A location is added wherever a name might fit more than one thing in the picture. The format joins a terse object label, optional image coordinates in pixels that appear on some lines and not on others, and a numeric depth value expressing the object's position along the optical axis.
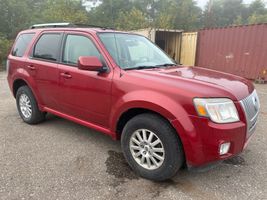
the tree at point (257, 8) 50.67
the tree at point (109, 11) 42.05
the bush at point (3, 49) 14.60
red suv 2.24
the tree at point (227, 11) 48.93
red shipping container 9.14
